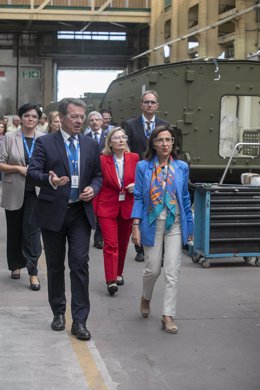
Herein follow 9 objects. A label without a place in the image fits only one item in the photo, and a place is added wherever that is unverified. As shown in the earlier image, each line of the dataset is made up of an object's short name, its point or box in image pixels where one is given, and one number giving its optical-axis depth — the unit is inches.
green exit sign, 1272.1
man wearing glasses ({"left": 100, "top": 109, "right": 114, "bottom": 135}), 537.2
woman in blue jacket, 227.5
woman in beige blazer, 283.7
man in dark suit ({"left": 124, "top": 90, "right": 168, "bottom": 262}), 332.2
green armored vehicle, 462.3
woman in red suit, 282.2
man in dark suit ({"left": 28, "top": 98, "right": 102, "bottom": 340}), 215.8
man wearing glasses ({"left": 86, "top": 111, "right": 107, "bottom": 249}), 389.7
